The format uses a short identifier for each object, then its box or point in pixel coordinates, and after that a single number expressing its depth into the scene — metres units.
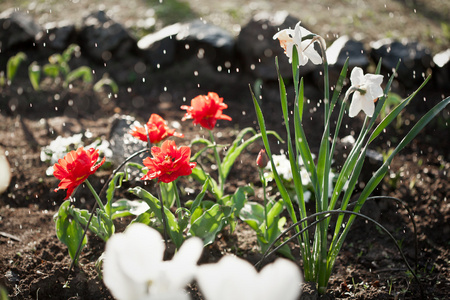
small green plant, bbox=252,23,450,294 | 1.25
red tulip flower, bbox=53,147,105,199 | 1.32
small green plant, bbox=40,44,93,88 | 3.28
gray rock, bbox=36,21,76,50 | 4.00
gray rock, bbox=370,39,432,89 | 3.29
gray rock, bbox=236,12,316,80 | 3.36
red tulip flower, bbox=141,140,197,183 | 1.34
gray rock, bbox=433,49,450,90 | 3.25
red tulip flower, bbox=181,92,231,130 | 1.64
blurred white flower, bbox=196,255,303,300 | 0.54
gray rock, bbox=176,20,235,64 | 3.62
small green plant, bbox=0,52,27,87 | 3.29
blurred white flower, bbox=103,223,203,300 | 0.58
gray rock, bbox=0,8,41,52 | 4.00
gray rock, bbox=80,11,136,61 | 3.89
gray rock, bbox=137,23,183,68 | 3.78
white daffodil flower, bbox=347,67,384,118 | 1.23
